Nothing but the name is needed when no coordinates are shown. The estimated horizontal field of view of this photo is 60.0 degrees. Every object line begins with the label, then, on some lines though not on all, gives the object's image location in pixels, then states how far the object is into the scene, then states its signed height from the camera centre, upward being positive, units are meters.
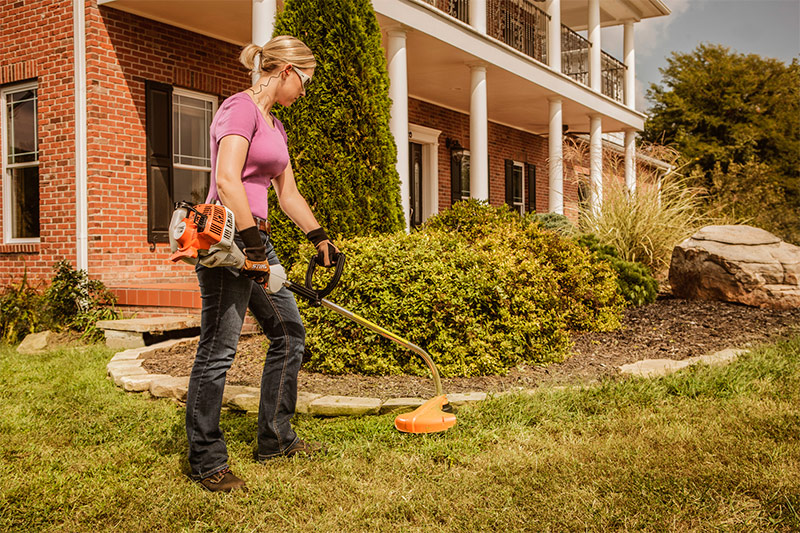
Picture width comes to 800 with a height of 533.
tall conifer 5.58 +1.07
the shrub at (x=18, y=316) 6.99 -0.51
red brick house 7.31 +1.74
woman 2.62 -0.10
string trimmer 2.47 +0.10
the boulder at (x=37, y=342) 6.30 -0.71
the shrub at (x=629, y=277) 7.52 -0.20
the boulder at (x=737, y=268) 7.47 -0.11
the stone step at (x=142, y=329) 6.24 -0.59
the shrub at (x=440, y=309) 4.60 -0.33
